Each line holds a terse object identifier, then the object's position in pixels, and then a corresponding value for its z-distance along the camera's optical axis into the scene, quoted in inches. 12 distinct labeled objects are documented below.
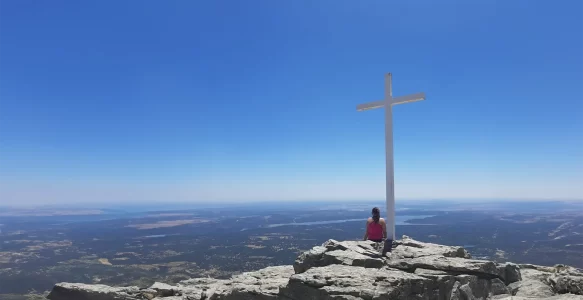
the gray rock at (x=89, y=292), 494.6
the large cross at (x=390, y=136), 512.1
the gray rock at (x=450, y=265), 372.2
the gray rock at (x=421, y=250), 423.7
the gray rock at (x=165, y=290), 509.4
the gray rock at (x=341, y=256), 412.2
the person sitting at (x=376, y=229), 512.7
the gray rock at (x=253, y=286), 401.1
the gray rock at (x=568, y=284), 337.4
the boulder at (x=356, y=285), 332.8
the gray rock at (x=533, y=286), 352.8
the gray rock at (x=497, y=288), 371.2
